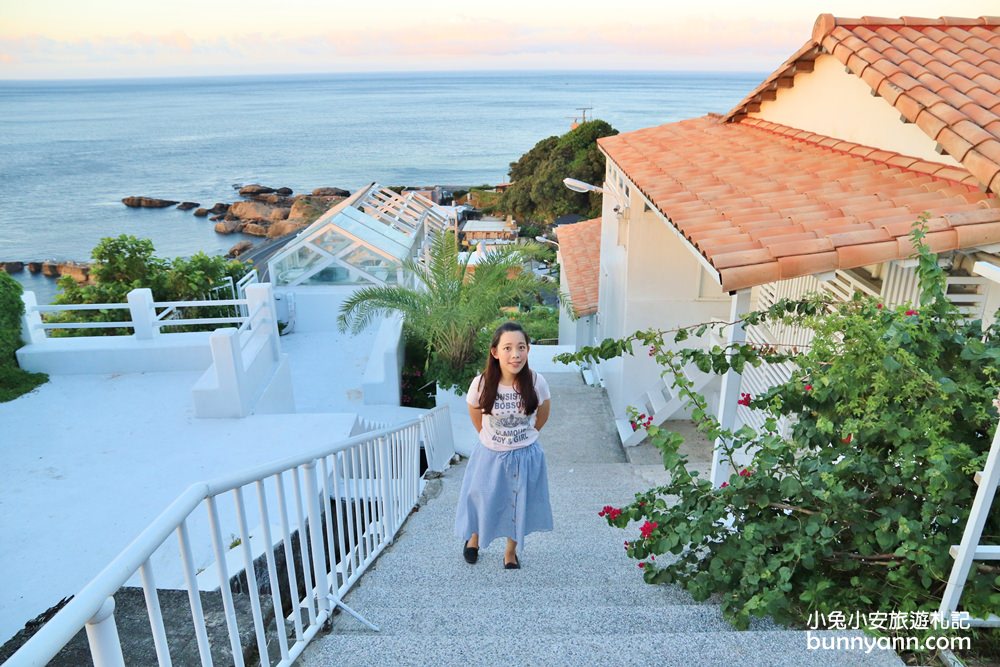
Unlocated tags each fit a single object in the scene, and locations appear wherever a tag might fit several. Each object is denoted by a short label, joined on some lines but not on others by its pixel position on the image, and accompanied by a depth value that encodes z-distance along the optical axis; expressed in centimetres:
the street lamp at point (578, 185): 1154
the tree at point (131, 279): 992
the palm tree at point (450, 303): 987
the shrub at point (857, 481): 250
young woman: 374
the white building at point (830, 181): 379
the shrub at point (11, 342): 791
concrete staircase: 247
